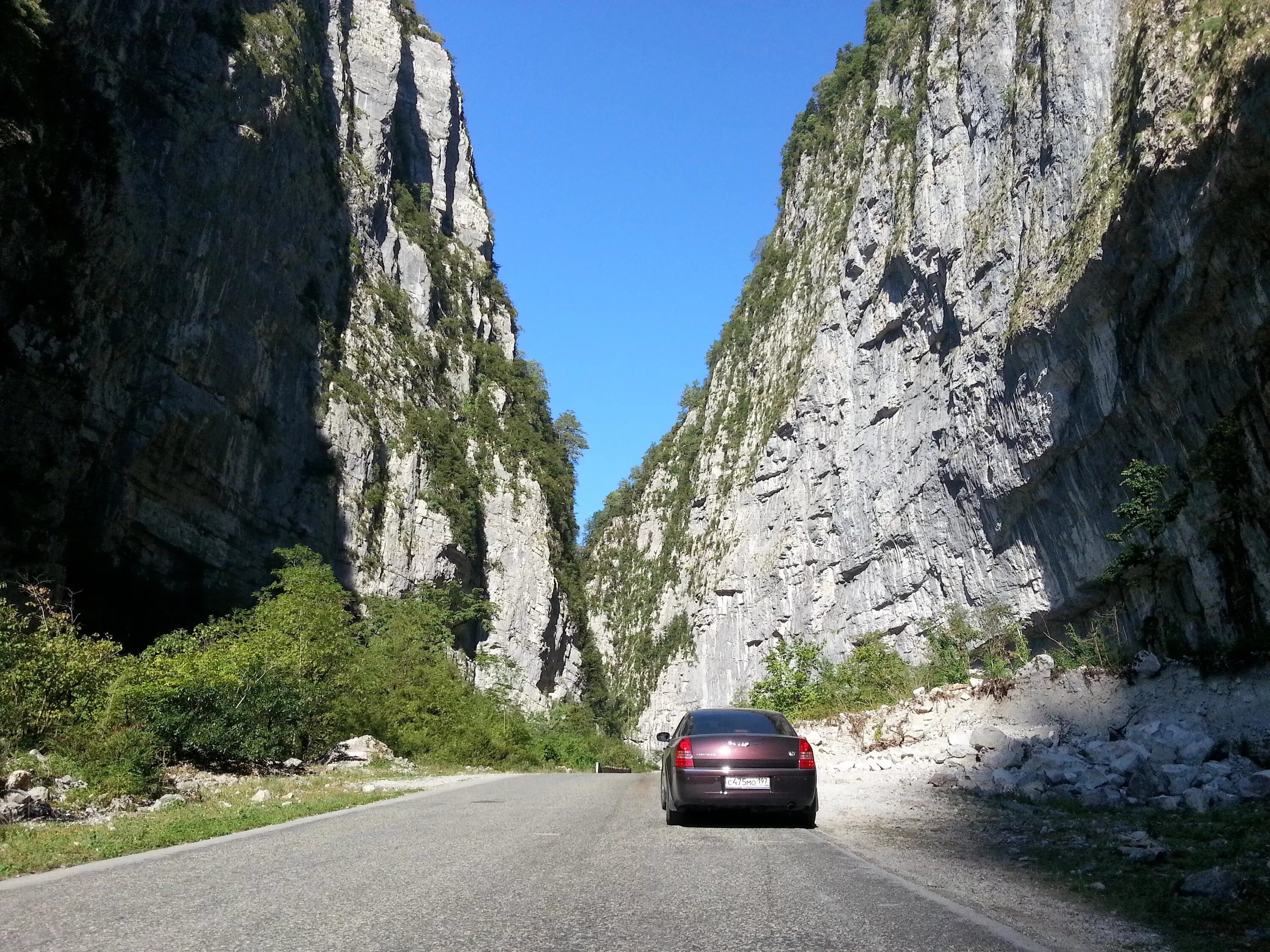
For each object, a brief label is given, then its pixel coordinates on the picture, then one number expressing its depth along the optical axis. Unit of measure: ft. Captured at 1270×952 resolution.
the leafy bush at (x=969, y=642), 105.29
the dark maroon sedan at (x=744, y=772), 30.55
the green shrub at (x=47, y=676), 40.70
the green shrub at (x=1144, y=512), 76.38
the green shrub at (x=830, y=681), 106.93
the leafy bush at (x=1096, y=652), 65.92
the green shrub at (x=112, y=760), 36.52
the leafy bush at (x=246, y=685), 46.78
